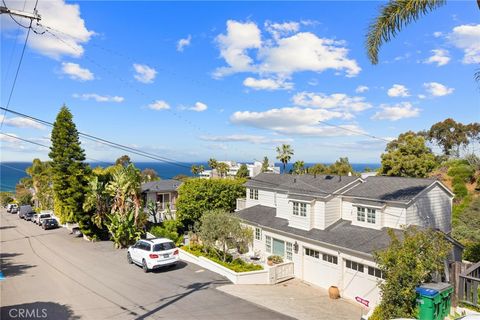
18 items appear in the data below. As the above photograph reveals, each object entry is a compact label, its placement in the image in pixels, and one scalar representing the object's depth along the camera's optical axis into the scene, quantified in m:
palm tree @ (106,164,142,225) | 27.02
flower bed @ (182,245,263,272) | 19.91
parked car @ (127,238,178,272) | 19.19
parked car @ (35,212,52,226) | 41.71
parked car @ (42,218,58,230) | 38.22
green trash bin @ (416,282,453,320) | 10.80
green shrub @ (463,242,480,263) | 19.91
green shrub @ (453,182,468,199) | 36.42
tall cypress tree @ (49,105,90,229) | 31.14
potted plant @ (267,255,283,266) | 21.77
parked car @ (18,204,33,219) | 51.04
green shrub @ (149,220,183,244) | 27.53
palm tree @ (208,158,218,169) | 68.69
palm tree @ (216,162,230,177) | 66.44
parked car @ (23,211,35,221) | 47.62
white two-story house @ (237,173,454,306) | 17.61
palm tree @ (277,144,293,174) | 58.59
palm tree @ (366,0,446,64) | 10.27
